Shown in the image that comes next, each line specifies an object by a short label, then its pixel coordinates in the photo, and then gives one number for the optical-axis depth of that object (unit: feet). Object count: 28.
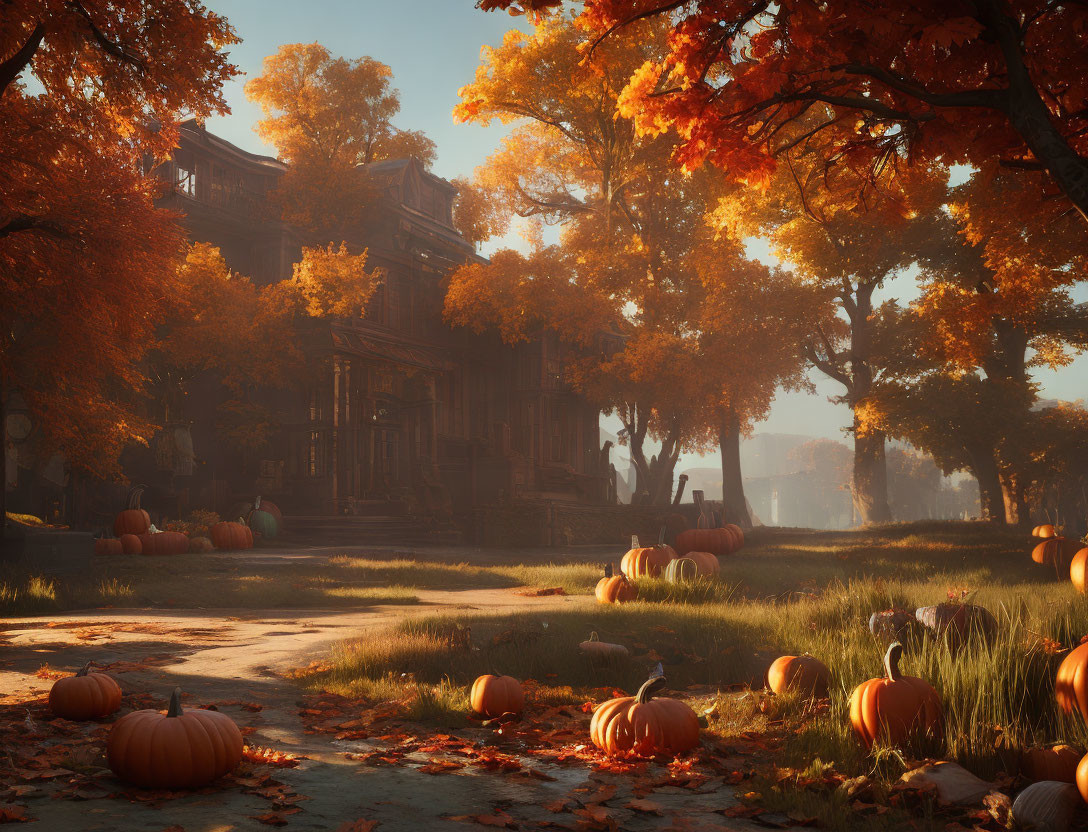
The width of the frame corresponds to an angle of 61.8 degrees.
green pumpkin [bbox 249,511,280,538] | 77.30
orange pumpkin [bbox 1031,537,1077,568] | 47.89
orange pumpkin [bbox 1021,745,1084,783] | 15.19
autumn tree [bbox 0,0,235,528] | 39.37
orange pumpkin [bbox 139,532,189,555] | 61.67
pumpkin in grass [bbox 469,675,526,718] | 20.62
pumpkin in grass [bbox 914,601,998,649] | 22.94
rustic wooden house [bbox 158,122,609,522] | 89.45
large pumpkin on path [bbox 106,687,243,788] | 14.83
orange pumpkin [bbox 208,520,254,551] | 66.95
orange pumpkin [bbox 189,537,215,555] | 63.41
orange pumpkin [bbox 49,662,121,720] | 19.24
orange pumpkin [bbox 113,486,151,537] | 65.98
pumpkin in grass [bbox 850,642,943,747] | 17.15
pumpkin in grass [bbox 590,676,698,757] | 17.43
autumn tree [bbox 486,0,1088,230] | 20.84
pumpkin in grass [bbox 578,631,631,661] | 25.39
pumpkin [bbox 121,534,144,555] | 61.41
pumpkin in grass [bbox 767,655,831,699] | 21.22
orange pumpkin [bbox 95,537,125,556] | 61.11
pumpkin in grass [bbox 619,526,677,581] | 43.47
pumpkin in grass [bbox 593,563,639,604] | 37.83
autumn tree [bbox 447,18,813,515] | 89.20
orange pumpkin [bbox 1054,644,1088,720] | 16.98
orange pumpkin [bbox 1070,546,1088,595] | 39.32
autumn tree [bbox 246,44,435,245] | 125.39
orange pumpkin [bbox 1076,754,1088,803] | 13.79
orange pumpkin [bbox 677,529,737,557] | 62.08
